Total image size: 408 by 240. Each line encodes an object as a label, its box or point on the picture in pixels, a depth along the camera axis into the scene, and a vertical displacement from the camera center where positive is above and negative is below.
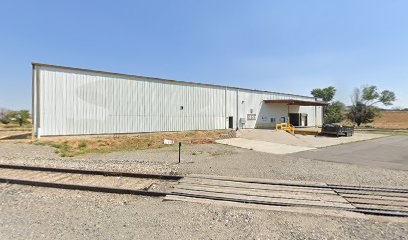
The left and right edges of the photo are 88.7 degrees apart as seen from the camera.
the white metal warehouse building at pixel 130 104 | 18.34 +2.15
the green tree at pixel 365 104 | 56.69 +5.32
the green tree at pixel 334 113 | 57.84 +2.77
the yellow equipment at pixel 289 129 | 28.51 -0.86
